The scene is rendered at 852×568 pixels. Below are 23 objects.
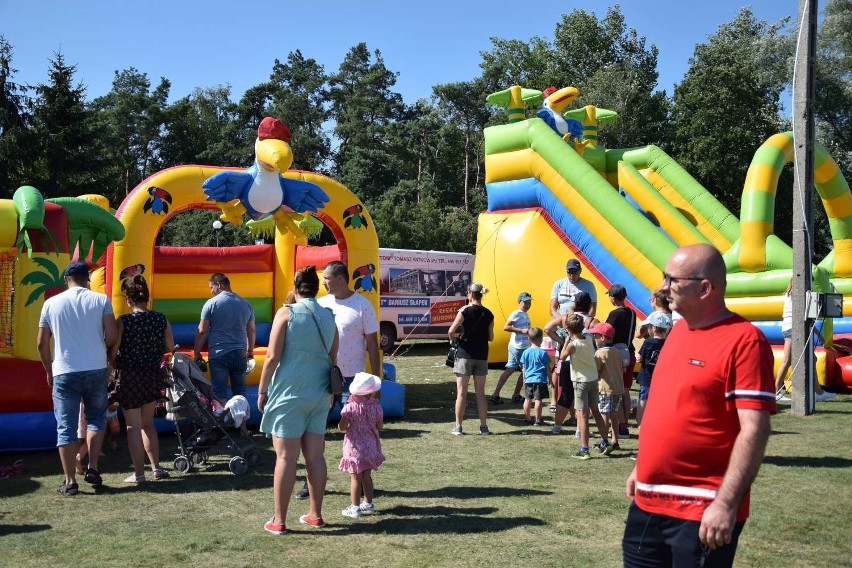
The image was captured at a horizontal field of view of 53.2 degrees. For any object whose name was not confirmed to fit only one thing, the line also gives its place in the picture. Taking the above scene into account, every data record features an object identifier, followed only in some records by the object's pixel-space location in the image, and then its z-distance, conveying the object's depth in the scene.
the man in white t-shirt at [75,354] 5.81
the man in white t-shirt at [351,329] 5.86
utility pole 9.28
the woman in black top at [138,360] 6.15
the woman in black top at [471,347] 8.19
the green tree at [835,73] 30.98
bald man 2.49
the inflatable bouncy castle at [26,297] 7.09
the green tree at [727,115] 33.25
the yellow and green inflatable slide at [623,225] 11.06
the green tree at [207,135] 44.66
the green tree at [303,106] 46.47
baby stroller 6.58
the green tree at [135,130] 46.41
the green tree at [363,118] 41.62
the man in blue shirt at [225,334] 7.39
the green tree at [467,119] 43.16
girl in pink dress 5.29
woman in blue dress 4.82
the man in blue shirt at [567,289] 8.96
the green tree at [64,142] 29.70
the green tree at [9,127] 26.88
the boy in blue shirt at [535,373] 9.00
